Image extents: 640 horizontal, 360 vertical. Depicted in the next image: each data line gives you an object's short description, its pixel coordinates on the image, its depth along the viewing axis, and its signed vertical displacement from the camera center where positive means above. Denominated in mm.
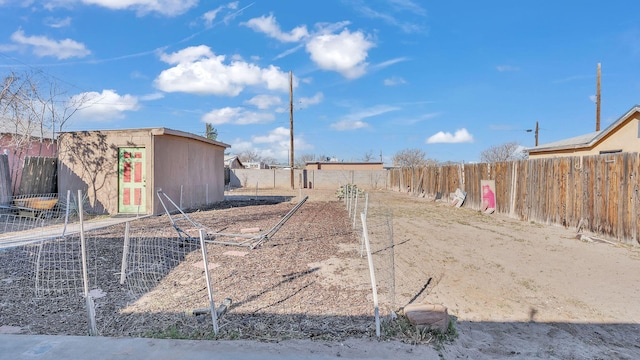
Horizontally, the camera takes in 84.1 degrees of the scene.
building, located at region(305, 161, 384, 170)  43562 +1520
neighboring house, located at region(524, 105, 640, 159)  12047 +1444
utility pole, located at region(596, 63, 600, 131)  17734 +3634
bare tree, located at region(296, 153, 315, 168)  70869 +4010
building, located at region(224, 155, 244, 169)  43094 +1974
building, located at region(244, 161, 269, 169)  50325 +1742
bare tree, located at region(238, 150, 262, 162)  72425 +4147
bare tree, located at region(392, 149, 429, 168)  48500 +2720
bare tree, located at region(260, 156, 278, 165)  73094 +3600
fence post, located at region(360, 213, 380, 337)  2902 -976
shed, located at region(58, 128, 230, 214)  10602 +275
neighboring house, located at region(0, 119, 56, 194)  13002 +1465
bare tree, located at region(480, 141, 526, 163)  38406 +2800
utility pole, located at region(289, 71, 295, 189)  26500 +5259
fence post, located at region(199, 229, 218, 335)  2934 -1098
